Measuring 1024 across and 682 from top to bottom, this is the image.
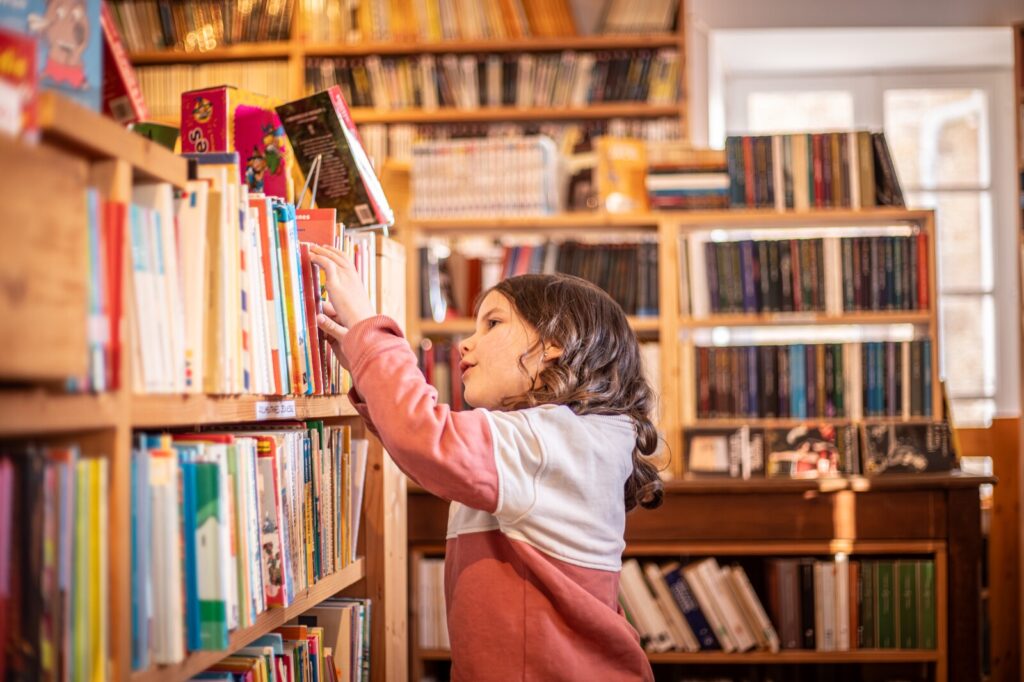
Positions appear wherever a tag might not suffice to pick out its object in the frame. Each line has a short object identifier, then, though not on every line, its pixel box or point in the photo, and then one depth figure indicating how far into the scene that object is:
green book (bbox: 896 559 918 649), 2.64
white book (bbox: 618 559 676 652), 2.68
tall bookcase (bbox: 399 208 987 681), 2.57
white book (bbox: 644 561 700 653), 2.68
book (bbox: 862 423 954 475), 2.74
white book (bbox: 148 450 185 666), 0.98
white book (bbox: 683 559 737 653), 2.66
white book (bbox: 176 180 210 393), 1.04
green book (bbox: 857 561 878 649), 2.66
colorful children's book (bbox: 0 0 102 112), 0.98
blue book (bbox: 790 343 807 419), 2.97
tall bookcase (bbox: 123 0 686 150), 3.69
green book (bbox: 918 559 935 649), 2.63
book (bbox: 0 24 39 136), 0.76
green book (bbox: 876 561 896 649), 2.65
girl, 1.23
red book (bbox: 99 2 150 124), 1.27
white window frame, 3.83
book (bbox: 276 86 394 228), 1.42
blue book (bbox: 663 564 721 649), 2.67
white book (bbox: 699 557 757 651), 2.66
